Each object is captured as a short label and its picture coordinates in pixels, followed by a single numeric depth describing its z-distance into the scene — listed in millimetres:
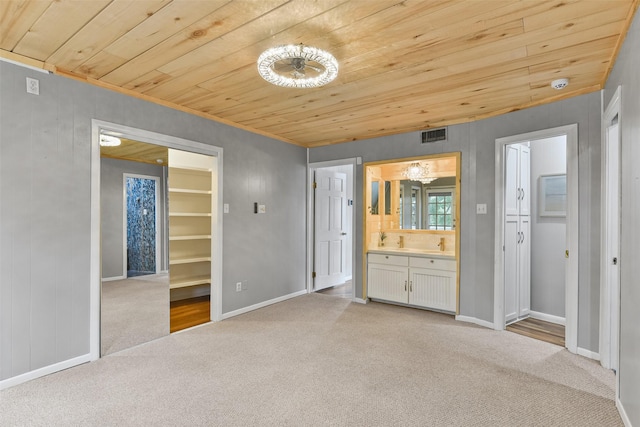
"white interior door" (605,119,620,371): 2658
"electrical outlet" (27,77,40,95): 2467
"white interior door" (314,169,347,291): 5445
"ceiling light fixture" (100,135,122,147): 3031
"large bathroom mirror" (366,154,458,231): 4445
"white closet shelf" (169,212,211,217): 3819
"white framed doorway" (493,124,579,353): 3012
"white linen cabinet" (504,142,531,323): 3777
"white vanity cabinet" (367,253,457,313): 4117
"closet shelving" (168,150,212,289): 3781
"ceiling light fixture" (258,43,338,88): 2125
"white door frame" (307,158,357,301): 5293
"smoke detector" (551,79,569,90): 2746
